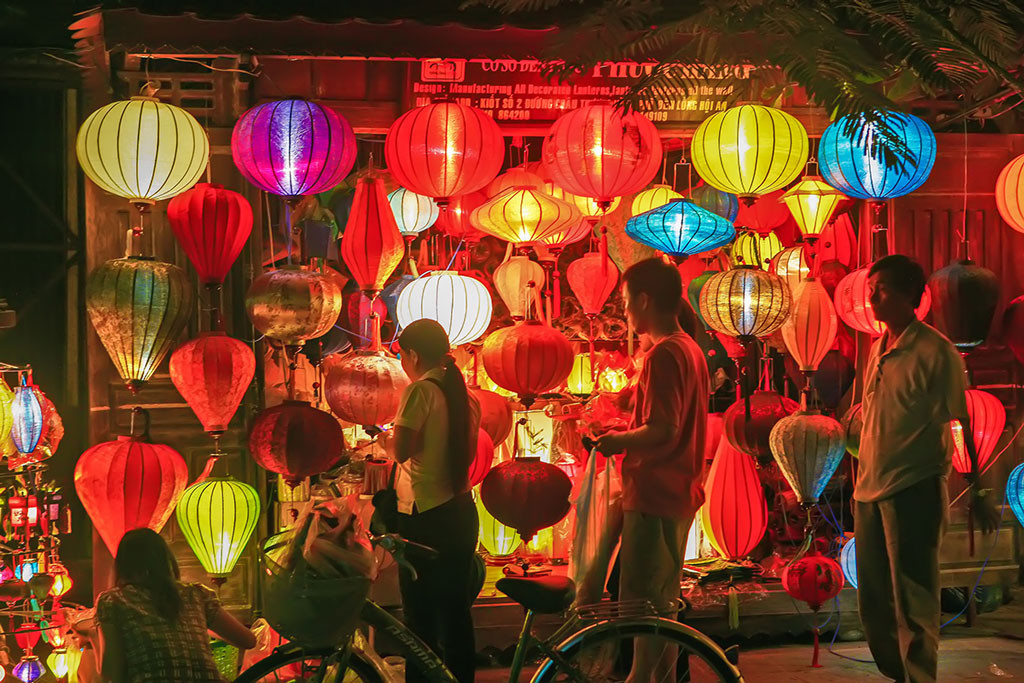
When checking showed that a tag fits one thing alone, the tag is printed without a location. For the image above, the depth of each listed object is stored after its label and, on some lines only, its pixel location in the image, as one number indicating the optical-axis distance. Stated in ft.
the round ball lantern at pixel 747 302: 19.63
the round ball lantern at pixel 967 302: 20.85
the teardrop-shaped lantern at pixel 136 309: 17.21
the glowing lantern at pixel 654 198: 22.76
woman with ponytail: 16.83
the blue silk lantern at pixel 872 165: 18.70
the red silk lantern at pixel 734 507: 20.34
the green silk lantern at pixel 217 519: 18.67
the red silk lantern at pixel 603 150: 18.56
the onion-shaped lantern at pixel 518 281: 21.76
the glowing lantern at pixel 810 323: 20.99
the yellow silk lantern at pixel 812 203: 21.83
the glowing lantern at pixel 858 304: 21.08
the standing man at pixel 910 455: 17.65
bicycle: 13.55
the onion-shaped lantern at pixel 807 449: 19.95
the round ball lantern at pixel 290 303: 17.78
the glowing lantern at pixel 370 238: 19.02
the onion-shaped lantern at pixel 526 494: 18.58
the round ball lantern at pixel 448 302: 19.49
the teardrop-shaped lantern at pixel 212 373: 17.88
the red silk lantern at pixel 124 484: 17.35
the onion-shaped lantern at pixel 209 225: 18.10
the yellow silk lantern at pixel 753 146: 18.61
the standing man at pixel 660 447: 16.63
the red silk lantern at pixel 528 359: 19.01
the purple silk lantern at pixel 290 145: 17.62
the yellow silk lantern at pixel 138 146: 17.33
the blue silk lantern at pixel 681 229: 19.61
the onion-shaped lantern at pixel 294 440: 17.95
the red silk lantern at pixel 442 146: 18.63
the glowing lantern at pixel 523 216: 19.98
